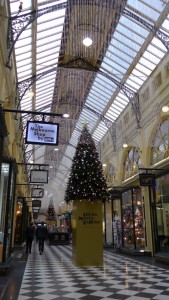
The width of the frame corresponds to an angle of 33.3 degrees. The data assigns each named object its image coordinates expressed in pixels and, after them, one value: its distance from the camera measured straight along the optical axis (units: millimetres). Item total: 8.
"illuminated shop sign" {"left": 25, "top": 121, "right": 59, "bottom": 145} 8305
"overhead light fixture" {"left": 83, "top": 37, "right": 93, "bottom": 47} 11617
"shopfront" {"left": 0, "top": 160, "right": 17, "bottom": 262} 8344
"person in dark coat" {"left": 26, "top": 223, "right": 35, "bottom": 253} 15578
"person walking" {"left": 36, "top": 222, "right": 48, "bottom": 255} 15632
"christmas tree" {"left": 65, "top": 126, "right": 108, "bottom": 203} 10484
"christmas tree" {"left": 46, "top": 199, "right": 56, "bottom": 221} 46484
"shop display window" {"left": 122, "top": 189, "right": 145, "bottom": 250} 15383
